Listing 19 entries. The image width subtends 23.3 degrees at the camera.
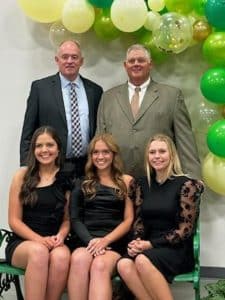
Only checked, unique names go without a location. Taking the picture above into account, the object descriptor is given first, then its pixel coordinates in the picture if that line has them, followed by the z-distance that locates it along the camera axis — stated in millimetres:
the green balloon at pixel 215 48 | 2971
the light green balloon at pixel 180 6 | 3082
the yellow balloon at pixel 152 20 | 3129
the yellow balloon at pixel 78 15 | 3186
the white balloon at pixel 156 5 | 3146
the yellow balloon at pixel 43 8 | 3244
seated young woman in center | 2867
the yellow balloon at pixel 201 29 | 3129
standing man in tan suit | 3045
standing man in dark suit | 3135
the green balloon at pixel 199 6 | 3047
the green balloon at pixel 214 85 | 2955
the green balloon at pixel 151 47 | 3254
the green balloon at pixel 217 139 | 2938
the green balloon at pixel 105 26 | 3266
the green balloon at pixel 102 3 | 3168
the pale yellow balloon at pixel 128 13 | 3053
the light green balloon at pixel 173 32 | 3004
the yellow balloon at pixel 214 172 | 3031
